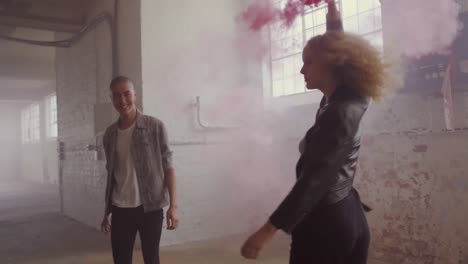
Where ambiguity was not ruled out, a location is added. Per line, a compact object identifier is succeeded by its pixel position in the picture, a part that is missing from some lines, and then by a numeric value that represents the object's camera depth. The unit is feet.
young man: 7.48
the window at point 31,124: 56.44
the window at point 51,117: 48.21
